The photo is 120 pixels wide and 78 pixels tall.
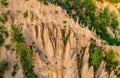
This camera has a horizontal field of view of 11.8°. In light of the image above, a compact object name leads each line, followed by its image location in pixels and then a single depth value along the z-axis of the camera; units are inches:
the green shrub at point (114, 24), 4616.4
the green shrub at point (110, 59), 3695.9
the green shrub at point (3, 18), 3668.8
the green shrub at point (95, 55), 3609.7
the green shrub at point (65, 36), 3652.3
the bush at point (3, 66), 3476.9
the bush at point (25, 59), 3417.8
